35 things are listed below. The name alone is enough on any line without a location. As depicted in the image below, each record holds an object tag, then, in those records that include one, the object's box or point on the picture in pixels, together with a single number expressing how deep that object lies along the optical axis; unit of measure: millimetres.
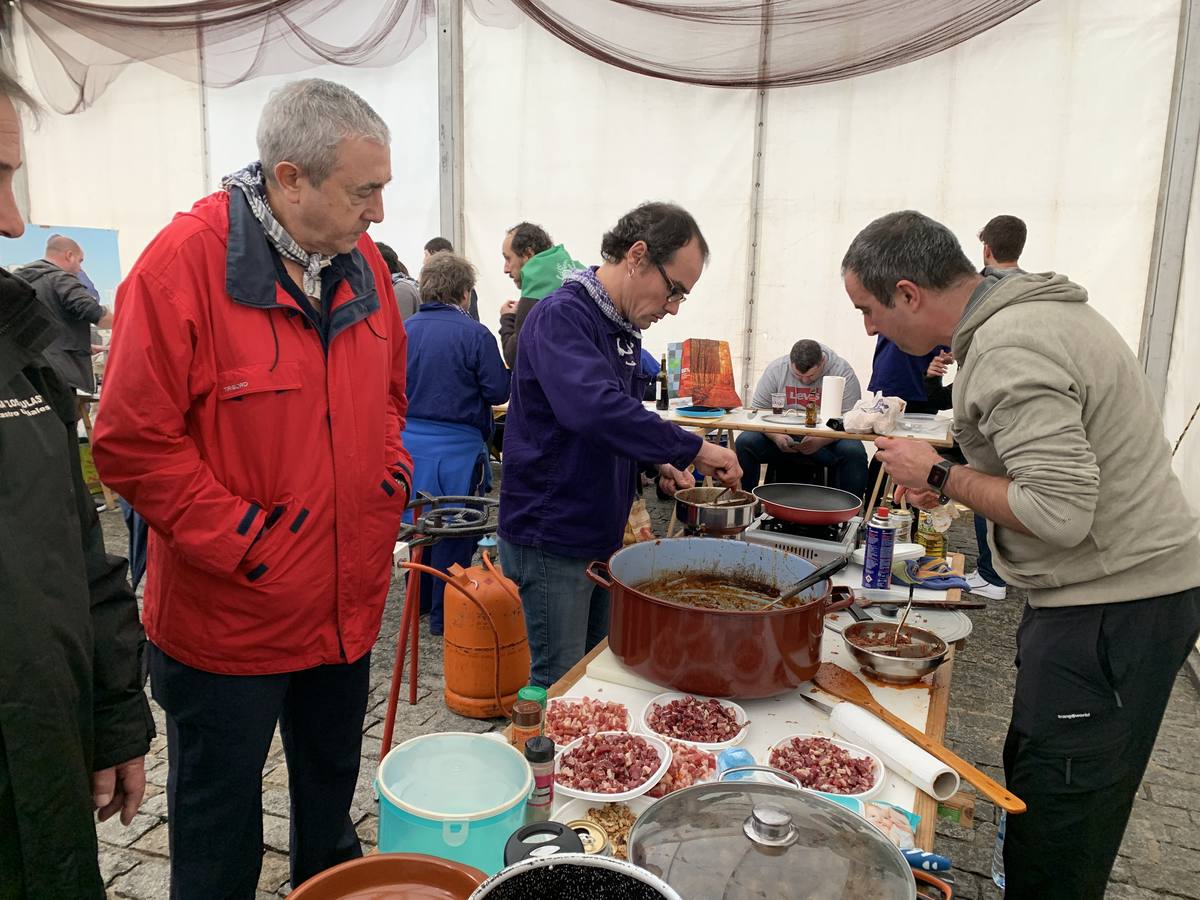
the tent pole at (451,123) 7941
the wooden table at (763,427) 4926
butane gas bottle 3514
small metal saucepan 2596
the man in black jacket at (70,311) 5719
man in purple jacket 2270
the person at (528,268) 4742
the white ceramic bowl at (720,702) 1611
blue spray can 2551
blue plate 5652
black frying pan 2711
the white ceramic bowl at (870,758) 1470
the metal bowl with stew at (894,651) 1882
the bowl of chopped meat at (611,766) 1421
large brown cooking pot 1667
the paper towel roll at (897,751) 1493
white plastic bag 5039
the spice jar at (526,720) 1456
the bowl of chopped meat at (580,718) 1636
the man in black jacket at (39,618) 1151
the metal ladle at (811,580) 1837
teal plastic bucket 1115
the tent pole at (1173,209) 5918
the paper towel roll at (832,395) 5441
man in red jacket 1612
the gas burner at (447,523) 2842
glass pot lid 938
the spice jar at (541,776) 1294
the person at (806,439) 5969
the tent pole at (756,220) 7027
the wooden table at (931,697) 1478
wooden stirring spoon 1394
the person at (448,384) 4281
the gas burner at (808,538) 2703
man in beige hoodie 1640
